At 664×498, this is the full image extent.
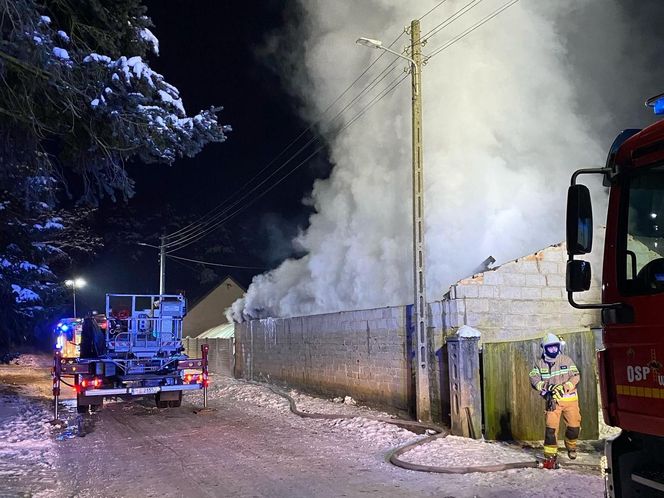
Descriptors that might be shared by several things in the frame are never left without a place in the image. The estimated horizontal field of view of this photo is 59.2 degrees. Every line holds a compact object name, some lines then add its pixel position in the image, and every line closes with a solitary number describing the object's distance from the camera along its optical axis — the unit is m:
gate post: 9.05
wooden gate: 8.76
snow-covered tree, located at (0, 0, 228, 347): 6.39
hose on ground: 7.13
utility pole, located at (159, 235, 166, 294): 28.64
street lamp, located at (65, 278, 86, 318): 28.34
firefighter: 7.11
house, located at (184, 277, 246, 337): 43.38
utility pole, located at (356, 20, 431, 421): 10.36
